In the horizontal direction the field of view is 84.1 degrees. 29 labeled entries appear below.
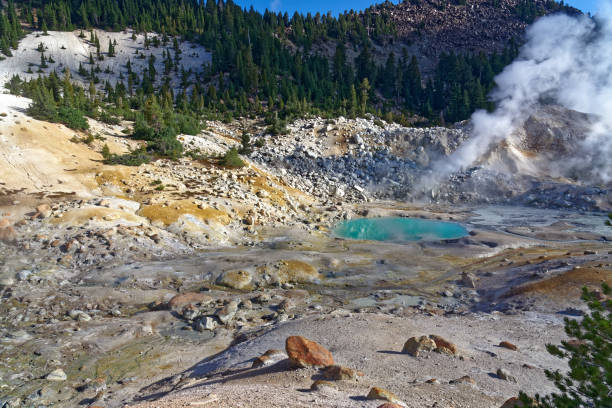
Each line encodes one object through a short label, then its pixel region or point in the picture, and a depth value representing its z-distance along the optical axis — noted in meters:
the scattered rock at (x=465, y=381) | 6.37
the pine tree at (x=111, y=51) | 82.18
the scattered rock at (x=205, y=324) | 10.55
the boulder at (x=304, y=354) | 6.24
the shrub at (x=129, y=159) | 26.11
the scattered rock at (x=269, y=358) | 6.95
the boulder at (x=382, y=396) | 5.17
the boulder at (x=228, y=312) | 11.14
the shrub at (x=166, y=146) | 30.31
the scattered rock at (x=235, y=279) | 14.81
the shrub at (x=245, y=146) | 40.01
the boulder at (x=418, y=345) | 7.78
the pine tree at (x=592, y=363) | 3.51
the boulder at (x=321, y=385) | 5.43
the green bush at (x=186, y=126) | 37.56
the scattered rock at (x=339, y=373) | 5.90
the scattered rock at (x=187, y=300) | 12.17
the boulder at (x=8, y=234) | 16.39
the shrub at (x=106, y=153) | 26.27
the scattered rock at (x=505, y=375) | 6.85
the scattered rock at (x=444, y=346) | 7.82
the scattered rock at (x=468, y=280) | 15.06
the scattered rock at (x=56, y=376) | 7.91
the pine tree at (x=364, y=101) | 57.24
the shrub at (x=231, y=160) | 31.69
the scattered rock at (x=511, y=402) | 4.79
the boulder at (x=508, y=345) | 8.69
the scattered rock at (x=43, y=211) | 18.05
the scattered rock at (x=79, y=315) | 10.95
